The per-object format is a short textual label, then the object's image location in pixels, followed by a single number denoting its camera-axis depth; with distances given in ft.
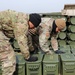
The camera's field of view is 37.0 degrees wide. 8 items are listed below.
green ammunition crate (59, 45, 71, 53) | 8.57
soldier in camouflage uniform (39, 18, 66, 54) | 7.72
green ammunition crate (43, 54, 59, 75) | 6.89
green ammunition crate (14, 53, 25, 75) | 6.87
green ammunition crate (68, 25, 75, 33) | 13.44
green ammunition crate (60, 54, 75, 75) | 7.00
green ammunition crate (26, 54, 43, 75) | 6.90
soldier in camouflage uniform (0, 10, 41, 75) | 6.30
